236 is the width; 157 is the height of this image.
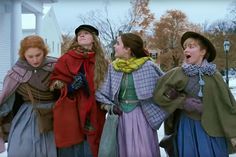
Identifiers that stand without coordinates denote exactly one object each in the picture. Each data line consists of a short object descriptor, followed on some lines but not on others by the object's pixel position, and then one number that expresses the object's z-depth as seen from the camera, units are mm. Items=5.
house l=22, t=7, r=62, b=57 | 29503
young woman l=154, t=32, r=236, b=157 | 3502
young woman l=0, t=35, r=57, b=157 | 3748
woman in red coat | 3762
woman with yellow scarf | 3721
